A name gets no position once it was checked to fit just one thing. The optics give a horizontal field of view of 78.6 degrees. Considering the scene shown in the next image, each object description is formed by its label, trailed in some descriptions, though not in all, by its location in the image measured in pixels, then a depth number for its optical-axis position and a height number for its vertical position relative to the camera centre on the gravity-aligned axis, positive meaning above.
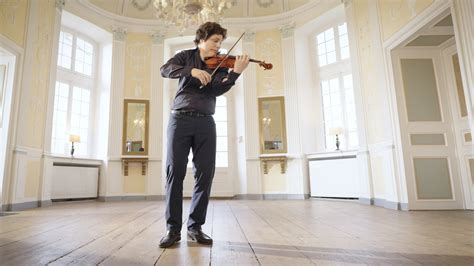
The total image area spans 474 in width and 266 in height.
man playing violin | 1.60 +0.26
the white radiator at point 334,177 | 4.80 -0.10
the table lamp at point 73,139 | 5.22 +0.71
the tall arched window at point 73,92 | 5.55 +1.73
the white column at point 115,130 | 5.69 +0.94
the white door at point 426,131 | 3.45 +0.46
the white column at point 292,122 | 5.63 +0.99
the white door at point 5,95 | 3.72 +1.13
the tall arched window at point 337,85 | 5.41 +1.69
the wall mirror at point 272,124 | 5.84 +0.98
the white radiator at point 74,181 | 5.07 -0.05
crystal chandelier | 3.62 +2.17
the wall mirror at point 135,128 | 5.84 +0.99
